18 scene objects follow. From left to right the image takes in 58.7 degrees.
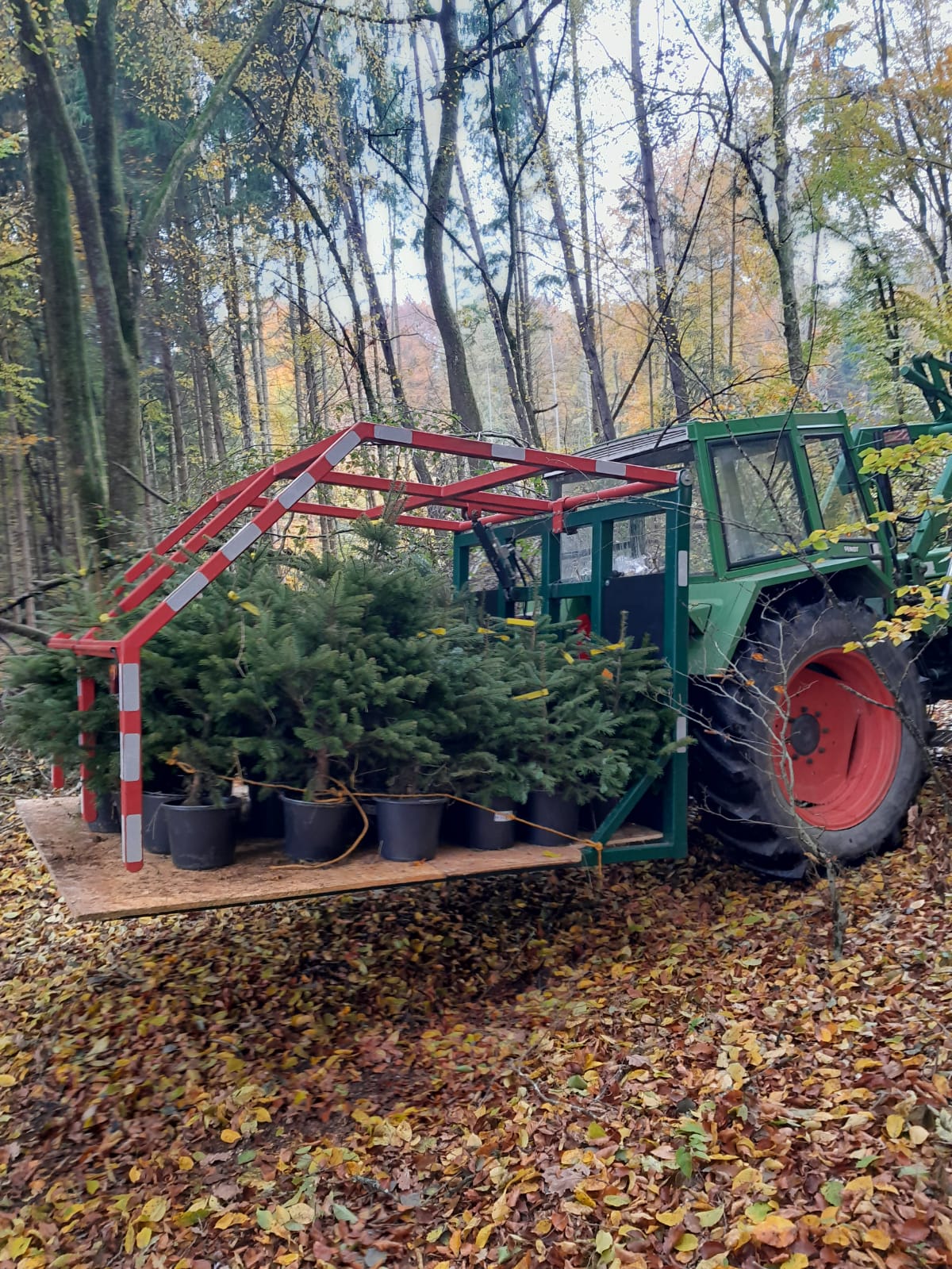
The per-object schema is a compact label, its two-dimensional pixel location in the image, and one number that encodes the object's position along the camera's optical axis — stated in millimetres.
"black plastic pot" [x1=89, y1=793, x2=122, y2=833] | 3508
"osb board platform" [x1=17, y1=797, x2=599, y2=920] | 2686
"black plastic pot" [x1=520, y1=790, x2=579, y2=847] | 3660
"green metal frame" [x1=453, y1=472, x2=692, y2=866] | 3723
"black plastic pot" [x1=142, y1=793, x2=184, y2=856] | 3223
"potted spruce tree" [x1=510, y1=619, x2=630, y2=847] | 3559
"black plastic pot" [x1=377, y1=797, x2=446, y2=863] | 3223
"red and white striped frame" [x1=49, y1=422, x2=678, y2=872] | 2734
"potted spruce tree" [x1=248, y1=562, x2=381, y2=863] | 3049
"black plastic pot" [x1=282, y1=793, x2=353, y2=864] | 3127
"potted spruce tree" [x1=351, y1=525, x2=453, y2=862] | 3213
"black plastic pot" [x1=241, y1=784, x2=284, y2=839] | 3385
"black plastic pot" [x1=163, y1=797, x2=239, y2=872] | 3012
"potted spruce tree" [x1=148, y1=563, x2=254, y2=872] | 3023
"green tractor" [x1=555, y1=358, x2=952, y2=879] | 3992
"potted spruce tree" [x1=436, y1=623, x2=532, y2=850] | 3428
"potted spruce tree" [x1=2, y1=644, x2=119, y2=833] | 3252
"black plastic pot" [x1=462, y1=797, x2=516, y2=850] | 3514
